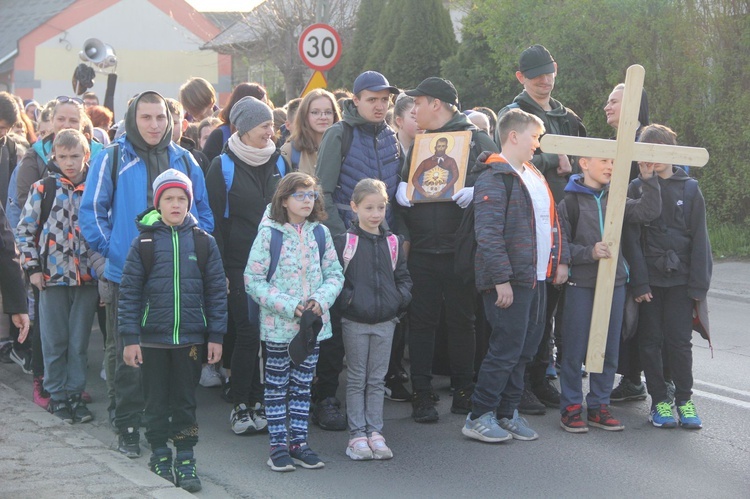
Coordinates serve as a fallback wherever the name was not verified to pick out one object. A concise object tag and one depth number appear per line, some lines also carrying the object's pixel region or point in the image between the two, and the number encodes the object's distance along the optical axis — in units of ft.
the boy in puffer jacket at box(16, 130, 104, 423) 23.54
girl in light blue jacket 20.02
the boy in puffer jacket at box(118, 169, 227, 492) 18.80
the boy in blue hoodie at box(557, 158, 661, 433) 22.35
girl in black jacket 21.07
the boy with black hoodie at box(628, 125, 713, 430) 22.57
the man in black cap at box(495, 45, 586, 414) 24.48
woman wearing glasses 25.39
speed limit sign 46.73
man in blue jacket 20.80
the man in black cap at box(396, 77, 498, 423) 23.17
